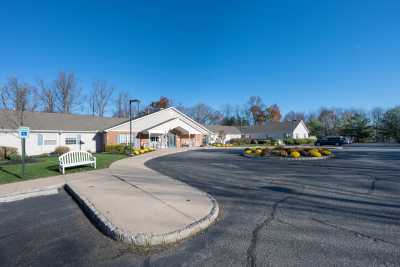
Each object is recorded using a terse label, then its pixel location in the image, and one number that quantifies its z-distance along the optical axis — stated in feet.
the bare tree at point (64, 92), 121.29
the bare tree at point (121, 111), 161.89
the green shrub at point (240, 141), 138.75
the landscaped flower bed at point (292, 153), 50.37
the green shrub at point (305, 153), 52.39
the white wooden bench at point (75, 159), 31.50
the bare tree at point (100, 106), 144.36
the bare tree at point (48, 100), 116.47
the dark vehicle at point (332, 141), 118.32
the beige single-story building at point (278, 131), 156.46
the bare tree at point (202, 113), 221.91
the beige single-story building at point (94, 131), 61.77
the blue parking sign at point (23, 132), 27.71
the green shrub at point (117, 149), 68.02
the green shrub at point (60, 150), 62.56
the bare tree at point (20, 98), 60.37
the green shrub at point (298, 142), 130.41
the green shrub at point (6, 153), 48.03
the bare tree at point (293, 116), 252.42
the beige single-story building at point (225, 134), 141.08
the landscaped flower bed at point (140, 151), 63.42
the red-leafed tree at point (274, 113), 223.51
